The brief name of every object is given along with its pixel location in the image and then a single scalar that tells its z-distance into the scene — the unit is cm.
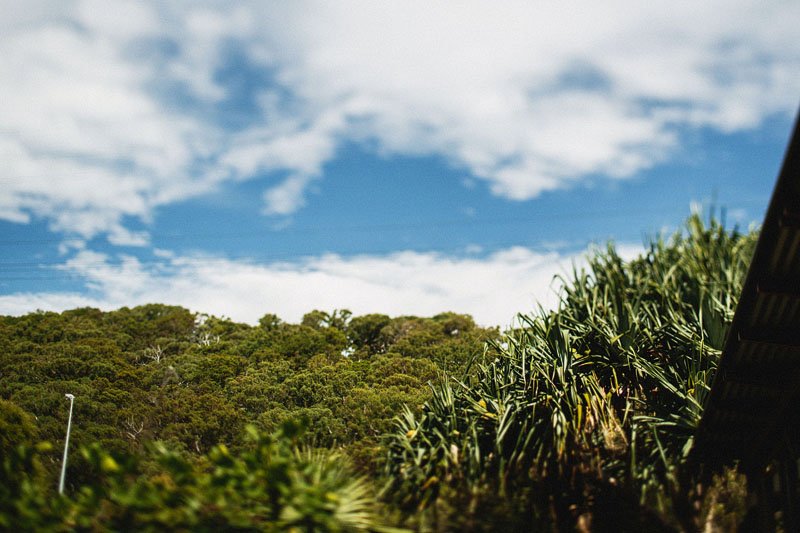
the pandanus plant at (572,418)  745
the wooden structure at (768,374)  550
